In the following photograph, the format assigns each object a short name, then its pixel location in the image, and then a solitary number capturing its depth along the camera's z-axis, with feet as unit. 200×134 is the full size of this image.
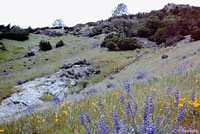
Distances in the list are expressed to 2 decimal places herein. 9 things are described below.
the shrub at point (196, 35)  51.05
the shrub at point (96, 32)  115.14
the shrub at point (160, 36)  72.34
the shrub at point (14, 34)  99.19
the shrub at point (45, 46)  84.48
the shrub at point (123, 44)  69.82
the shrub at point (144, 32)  89.25
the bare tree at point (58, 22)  232.32
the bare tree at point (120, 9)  165.47
